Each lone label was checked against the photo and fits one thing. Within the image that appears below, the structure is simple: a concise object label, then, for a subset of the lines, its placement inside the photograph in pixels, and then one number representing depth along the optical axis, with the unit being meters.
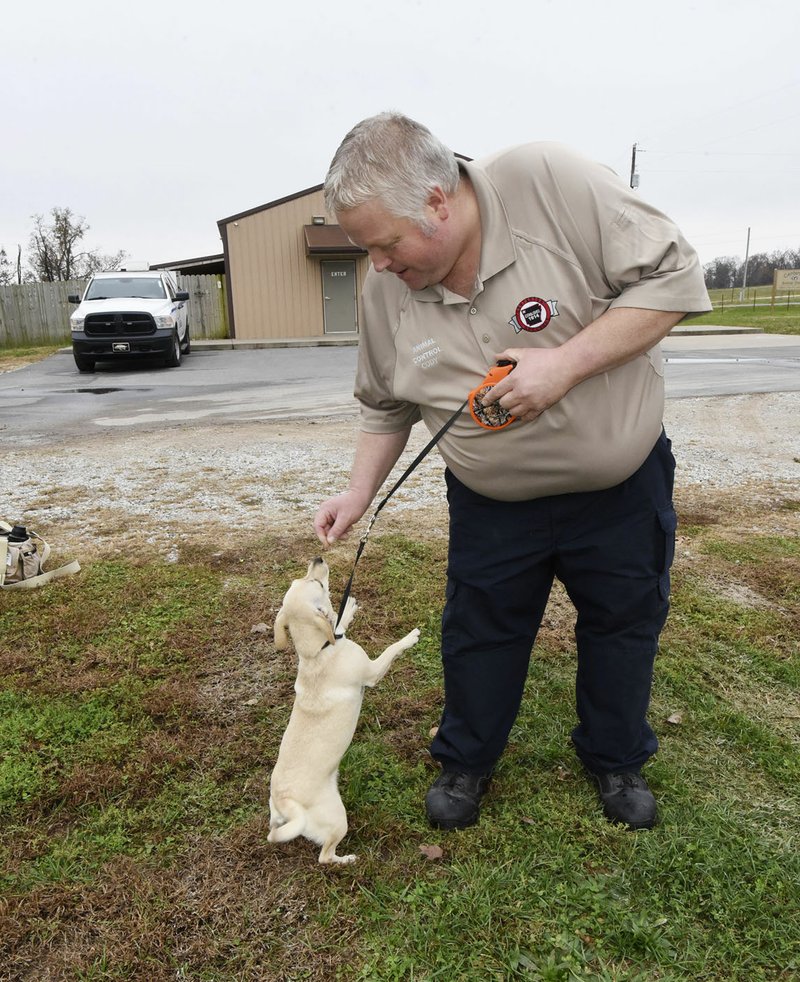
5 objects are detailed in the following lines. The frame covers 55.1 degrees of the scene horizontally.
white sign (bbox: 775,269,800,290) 35.25
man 1.90
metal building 23.00
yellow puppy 2.17
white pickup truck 15.43
